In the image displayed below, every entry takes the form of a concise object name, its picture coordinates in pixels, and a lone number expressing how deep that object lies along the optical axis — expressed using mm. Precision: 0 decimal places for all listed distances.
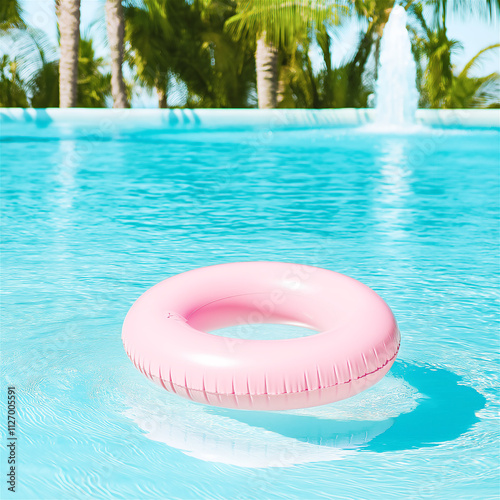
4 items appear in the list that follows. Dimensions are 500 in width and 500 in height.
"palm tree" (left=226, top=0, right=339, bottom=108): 12406
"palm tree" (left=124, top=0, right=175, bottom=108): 14188
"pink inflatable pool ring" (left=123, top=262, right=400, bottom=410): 2189
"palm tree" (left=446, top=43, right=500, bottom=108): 15086
